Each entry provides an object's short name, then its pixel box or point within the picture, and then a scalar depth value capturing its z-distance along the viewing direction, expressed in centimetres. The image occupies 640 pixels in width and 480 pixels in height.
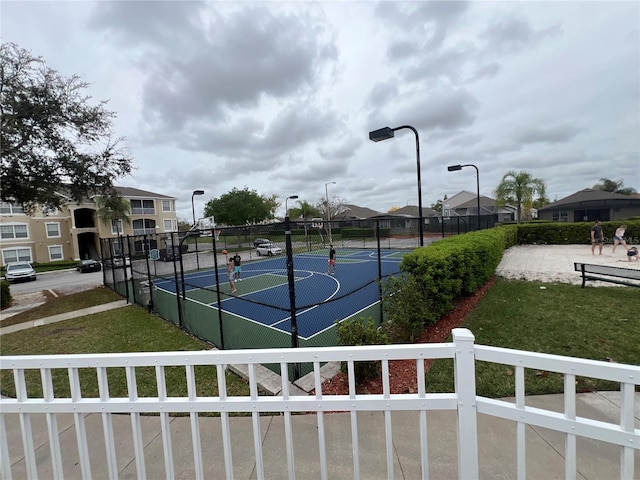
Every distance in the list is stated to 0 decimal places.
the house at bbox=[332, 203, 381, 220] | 6531
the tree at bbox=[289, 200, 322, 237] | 6228
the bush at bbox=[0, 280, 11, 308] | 1275
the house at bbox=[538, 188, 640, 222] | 3375
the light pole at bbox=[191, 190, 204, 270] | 1987
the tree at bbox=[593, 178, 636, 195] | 6244
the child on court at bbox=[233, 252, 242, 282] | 764
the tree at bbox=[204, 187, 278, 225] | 3994
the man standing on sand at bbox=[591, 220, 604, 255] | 1404
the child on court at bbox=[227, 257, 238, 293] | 996
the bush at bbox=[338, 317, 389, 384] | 402
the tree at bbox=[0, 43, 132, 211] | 1082
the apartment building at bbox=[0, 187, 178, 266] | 3216
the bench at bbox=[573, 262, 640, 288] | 731
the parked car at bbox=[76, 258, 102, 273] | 2773
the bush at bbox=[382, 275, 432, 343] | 492
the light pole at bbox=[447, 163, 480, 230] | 1308
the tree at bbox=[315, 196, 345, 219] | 6191
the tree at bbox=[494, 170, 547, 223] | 3512
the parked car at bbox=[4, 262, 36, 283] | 2312
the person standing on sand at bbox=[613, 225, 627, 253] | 1358
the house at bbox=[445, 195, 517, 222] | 4978
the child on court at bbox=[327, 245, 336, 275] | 669
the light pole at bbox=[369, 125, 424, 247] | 796
